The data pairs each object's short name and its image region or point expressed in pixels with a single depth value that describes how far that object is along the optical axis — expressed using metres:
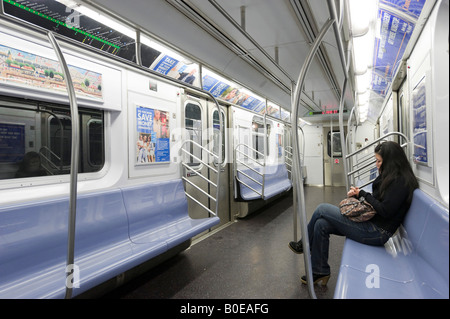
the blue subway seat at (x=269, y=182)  4.98
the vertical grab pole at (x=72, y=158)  1.41
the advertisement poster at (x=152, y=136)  3.01
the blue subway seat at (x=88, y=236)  1.74
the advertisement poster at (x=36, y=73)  1.86
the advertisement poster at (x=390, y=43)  2.55
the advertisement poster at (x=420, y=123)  2.07
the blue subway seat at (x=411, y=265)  1.31
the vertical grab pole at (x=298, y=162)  1.48
